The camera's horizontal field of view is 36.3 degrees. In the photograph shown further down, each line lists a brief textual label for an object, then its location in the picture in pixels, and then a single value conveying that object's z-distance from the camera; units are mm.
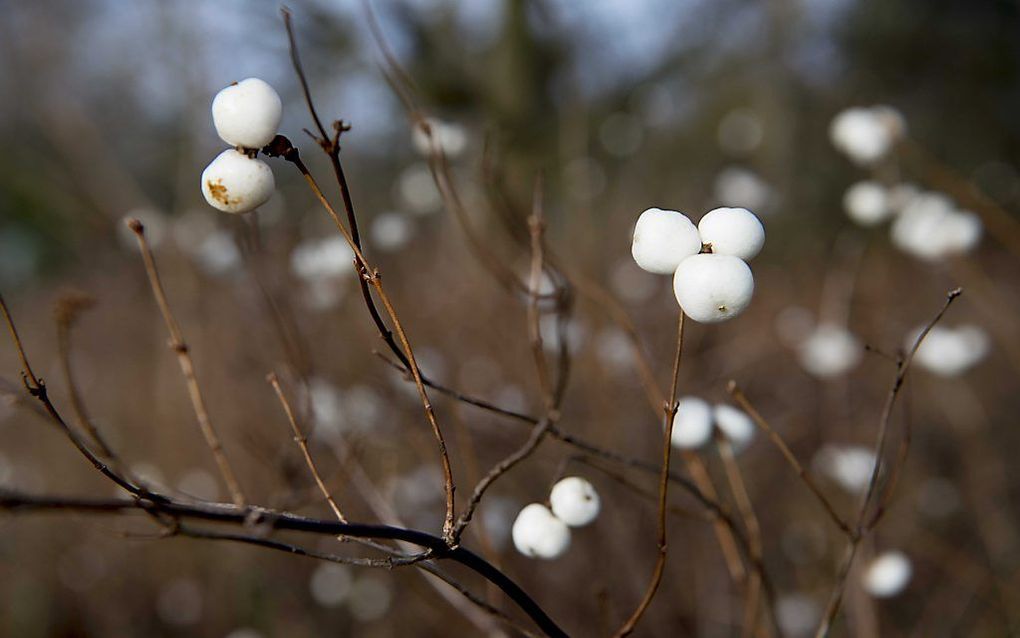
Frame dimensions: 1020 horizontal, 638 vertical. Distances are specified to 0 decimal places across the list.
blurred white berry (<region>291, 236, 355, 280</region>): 539
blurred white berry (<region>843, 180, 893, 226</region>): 465
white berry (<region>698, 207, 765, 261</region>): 264
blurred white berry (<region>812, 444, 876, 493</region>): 473
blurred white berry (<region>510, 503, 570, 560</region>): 299
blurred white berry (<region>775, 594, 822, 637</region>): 634
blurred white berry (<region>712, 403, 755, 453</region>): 328
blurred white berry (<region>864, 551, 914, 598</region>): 351
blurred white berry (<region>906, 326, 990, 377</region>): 479
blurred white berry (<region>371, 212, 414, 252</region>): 685
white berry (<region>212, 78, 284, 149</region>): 261
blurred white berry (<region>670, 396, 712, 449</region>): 317
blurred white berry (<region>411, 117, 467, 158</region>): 588
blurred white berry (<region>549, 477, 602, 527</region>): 299
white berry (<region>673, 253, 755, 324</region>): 256
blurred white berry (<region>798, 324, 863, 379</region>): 624
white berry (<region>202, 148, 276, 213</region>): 263
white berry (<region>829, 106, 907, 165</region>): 444
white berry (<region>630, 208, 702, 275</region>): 263
